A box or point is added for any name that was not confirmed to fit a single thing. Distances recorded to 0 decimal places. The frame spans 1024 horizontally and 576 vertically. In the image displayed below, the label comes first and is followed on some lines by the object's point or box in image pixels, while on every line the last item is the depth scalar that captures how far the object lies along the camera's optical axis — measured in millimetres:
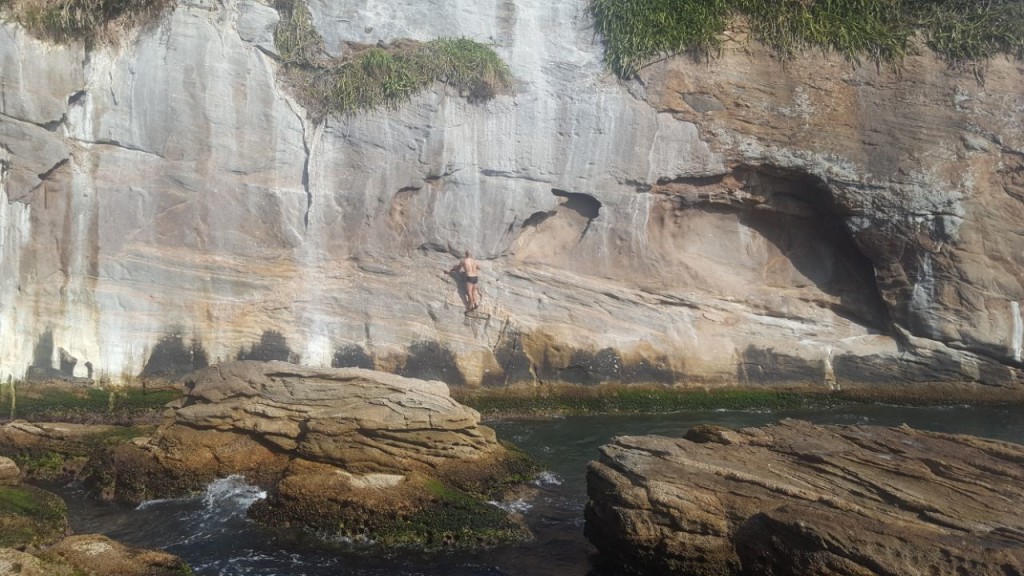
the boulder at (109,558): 6336
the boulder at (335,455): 8125
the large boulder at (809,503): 5941
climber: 12391
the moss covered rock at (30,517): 7199
